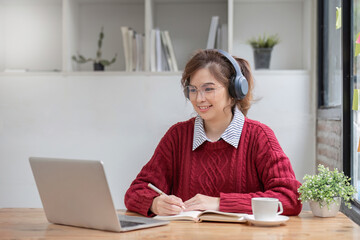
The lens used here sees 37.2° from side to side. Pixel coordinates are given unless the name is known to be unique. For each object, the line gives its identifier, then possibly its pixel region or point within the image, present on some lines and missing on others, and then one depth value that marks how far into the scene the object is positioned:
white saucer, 1.49
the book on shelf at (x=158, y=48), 3.20
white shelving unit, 3.39
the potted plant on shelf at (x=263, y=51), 3.17
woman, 1.94
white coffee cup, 1.50
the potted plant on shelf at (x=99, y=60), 3.31
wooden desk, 1.38
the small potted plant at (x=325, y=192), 1.64
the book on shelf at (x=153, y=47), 3.19
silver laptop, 1.37
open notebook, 1.55
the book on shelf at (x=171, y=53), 3.21
